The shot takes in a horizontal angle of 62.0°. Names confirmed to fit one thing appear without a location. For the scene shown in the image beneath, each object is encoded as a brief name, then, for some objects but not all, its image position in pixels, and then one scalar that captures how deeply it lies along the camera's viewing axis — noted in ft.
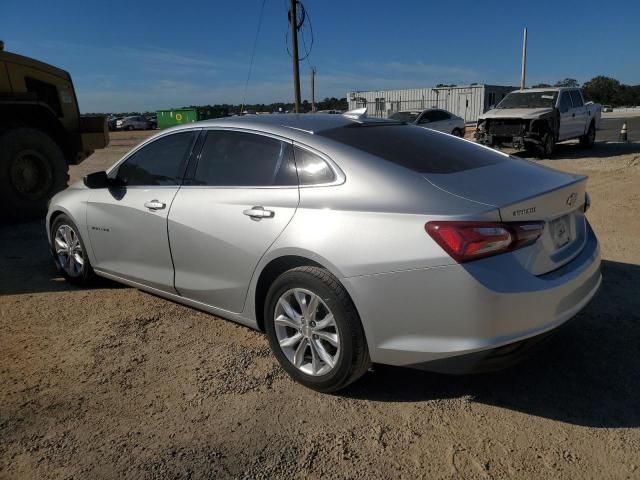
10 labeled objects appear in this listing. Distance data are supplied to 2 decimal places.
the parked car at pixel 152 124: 173.55
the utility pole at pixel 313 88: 94.23
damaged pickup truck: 44.57
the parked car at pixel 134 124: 169.27
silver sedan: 8.11
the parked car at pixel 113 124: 176.86
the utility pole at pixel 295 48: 60.44
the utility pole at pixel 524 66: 122.72
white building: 130.41
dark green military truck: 23.77
